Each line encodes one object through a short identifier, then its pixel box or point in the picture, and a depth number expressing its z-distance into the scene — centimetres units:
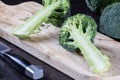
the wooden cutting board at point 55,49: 91
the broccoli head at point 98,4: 118
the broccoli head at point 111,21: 108
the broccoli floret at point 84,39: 90
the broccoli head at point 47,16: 104
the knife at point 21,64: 89
